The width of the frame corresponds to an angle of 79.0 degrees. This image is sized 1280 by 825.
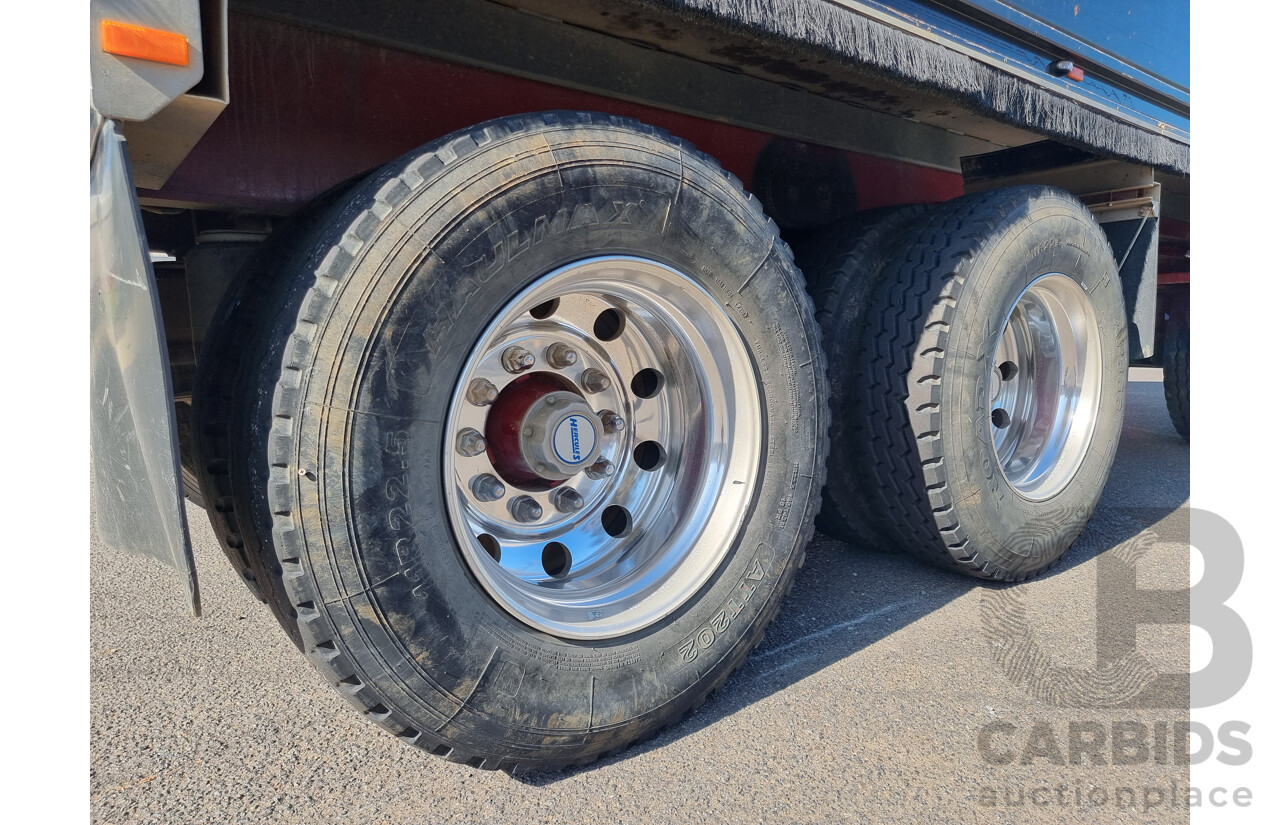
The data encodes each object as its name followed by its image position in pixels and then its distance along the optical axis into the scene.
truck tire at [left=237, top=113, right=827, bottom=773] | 1.45
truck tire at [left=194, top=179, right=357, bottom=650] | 1.56
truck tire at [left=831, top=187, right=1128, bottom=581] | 2.48
